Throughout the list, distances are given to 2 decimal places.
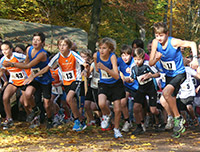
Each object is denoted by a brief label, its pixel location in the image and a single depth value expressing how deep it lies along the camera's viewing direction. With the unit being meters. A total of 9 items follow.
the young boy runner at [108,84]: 13.92
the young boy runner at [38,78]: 15.99
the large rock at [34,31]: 27.59
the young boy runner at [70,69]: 15.27
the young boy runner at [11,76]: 16.45
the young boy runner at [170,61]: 13.48
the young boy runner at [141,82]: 15.02
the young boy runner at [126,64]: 16.67
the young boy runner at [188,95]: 17.23
